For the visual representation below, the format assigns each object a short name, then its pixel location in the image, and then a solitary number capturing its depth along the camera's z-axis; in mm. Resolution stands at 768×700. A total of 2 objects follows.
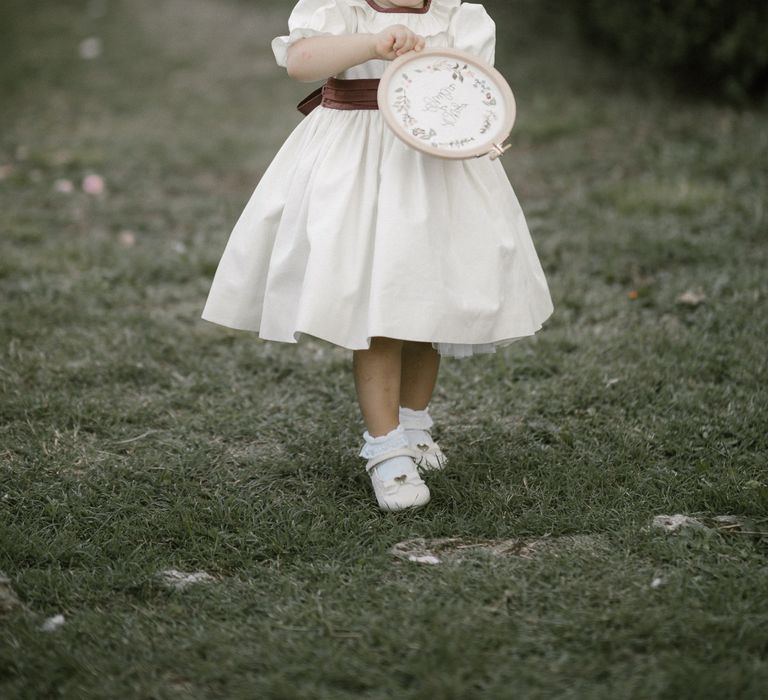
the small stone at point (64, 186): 5258
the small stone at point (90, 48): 9156
